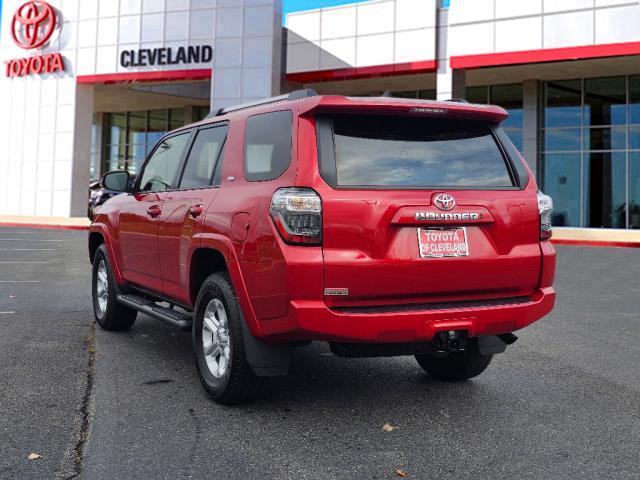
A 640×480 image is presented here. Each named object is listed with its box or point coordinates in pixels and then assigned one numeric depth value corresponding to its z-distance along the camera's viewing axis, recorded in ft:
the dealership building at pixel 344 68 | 76.59
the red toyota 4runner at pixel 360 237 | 12.45
